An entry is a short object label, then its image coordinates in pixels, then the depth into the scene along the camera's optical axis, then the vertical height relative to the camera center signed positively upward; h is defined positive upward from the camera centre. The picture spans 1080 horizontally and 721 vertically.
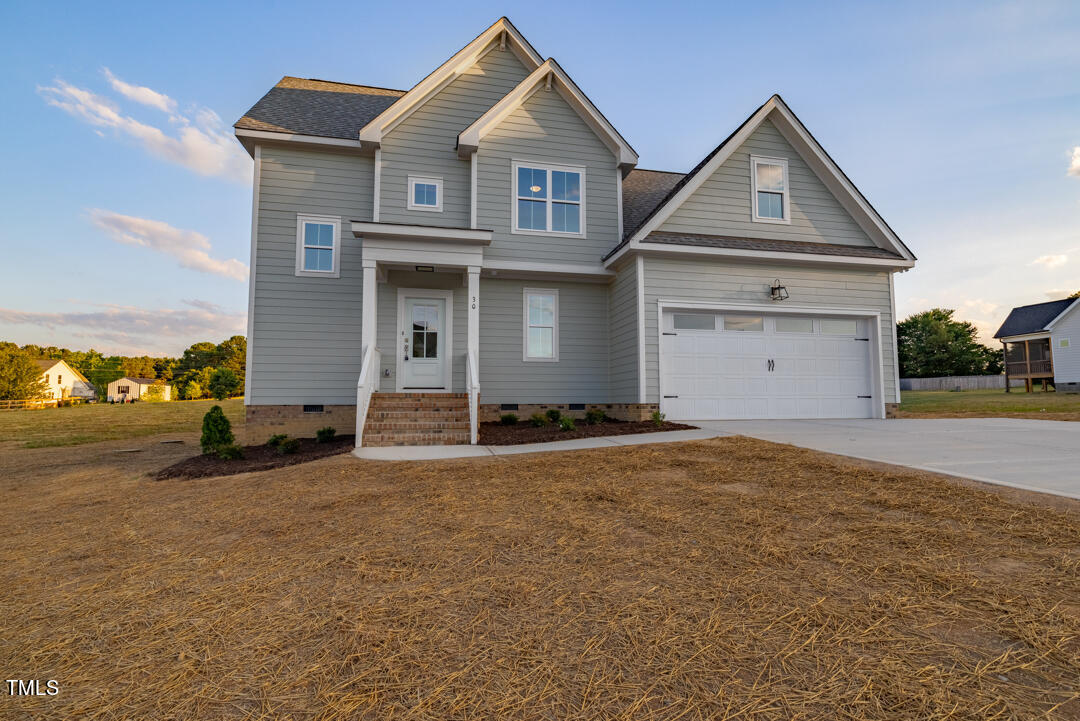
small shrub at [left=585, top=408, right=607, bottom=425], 10.09 -0.72
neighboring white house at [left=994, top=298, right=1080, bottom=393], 24.38 +2.32
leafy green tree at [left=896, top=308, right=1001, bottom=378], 43.09 +3.09
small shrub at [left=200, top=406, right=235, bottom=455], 7.90 -0.84
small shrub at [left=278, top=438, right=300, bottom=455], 8.10 -1.10
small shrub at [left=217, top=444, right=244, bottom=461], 7.64 -1.14
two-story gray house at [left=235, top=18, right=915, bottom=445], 10.07 +2.62
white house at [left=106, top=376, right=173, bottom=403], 68.69 -0.70
